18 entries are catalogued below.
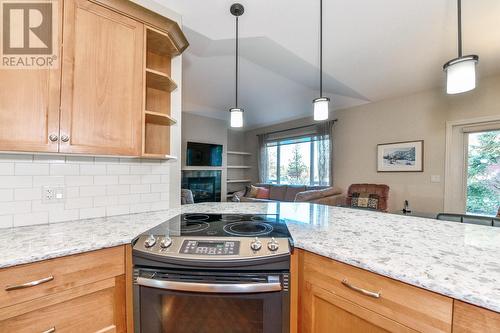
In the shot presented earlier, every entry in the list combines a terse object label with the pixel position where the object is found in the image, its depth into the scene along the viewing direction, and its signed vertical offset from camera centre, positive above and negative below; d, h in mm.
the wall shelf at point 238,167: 6961 -44
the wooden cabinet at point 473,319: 562 -389
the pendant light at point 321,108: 1751 +460
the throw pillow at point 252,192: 5985 -698
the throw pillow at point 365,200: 3992 -592
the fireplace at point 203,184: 5703 -489
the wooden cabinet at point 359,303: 658 -456
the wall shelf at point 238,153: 6911 +399
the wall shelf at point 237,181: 7004 -482
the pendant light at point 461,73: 1181 +512
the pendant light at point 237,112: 2027 +481
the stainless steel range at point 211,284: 942 -495
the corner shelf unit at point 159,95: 1657 +548
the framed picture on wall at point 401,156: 3881 +201
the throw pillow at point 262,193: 5945 -718
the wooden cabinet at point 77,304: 816 -559
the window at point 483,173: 3266 -59
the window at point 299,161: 5273 +147
